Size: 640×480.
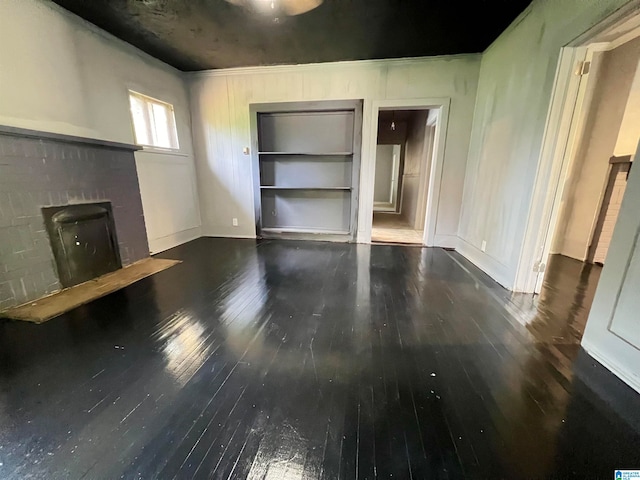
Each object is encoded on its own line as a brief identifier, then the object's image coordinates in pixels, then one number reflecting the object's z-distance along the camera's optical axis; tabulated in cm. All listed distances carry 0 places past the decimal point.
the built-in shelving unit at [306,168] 421
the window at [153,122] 360
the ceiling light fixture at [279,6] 246
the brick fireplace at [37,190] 219
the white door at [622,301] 148
